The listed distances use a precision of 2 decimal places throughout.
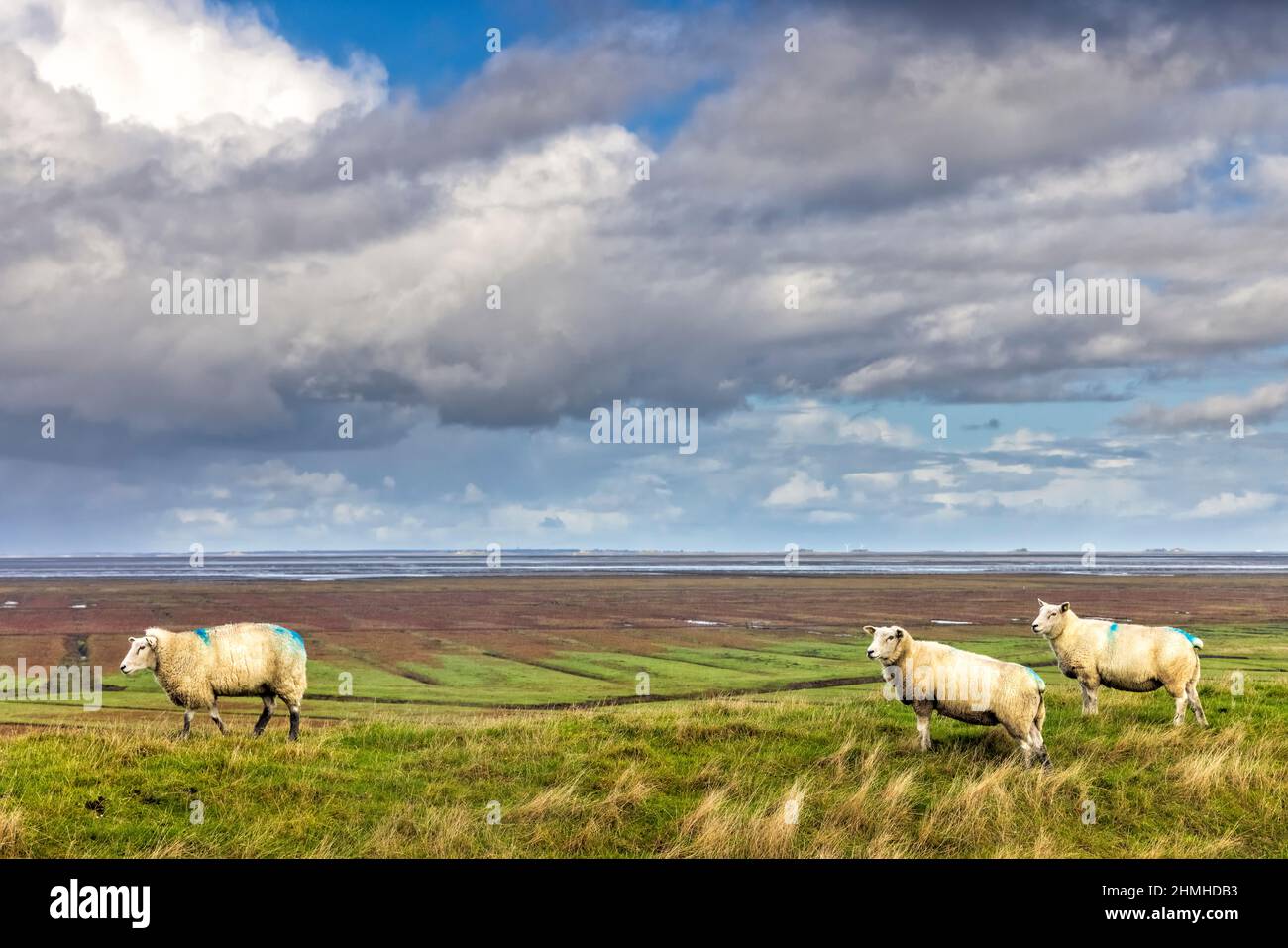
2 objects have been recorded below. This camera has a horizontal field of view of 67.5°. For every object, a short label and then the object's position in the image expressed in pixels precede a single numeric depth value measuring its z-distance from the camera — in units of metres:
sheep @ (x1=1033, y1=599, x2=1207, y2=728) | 16.88
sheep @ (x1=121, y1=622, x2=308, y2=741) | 16.61
